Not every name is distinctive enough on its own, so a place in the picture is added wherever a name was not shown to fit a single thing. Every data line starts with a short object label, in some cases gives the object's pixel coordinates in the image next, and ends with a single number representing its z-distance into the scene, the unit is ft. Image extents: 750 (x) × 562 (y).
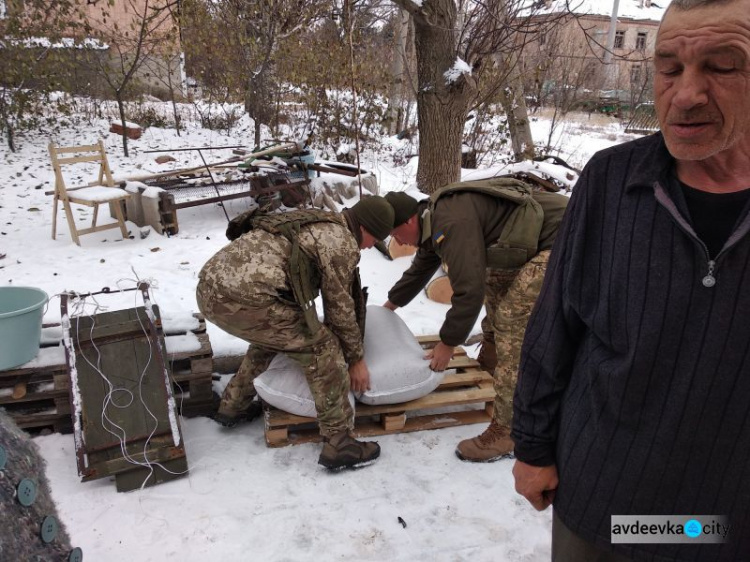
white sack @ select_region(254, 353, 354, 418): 9.62
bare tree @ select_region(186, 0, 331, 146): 31.76
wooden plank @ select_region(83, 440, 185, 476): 8.45
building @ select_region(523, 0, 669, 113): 31.63
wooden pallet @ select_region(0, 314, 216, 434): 9.41
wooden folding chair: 19.56
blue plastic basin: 8.88
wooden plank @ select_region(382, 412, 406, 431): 10.18
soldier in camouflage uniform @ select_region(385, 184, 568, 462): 8.70
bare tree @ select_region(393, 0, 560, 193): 17.17
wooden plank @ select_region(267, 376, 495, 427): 9.83
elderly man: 3.17
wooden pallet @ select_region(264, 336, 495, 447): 9.87
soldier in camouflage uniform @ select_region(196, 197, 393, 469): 8.45
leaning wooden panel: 8.64
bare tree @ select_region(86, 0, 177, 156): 28.63
